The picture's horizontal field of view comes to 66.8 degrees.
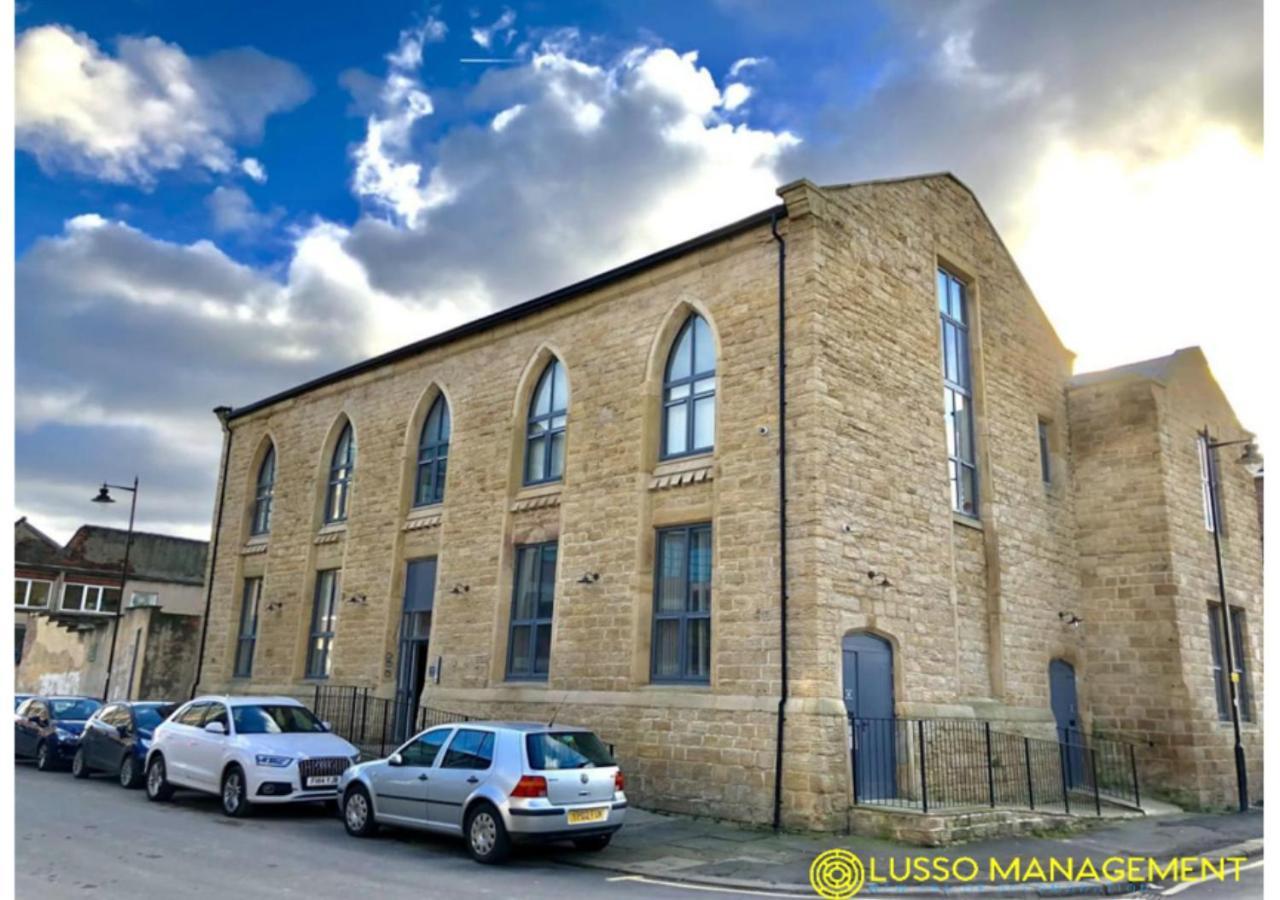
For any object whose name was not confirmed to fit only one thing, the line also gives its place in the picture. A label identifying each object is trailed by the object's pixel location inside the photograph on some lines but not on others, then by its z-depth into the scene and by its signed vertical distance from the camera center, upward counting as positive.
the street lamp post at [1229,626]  17.09 +1.44
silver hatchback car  10.14 -1.21
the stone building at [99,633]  26.34 +0.81
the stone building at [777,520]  13.65 +2.78
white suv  12.84 -1.16
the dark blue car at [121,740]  15.53 -1.26
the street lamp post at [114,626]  27.31 +0.97
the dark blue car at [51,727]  17.83 -1.25
